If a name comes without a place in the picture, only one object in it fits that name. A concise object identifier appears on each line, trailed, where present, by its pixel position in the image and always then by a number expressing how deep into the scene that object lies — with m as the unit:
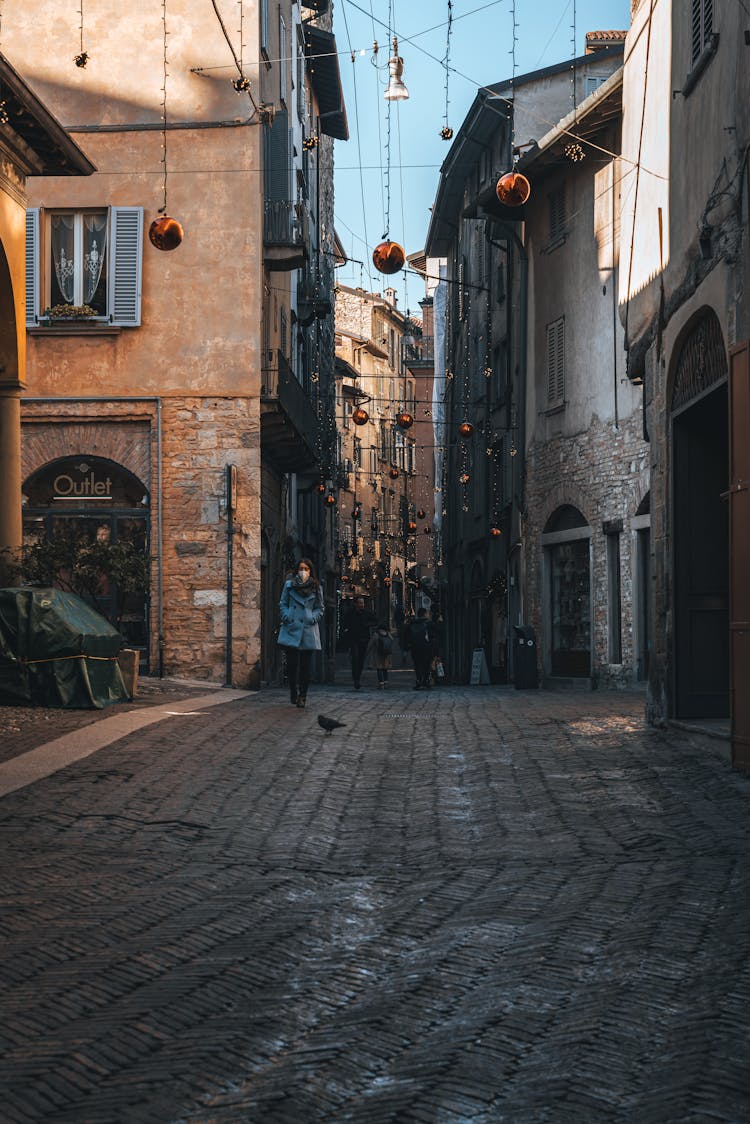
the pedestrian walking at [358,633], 25.89
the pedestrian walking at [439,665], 37.66
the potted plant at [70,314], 23.36
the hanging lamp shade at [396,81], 15.61
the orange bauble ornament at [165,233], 18.41
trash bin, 26.31
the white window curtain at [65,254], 23.59
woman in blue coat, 17.41
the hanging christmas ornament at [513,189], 14.76
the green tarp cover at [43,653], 15.40
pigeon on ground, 13.41
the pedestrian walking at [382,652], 31.16
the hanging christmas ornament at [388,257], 16.34
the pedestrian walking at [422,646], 26.84
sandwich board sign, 32.25
